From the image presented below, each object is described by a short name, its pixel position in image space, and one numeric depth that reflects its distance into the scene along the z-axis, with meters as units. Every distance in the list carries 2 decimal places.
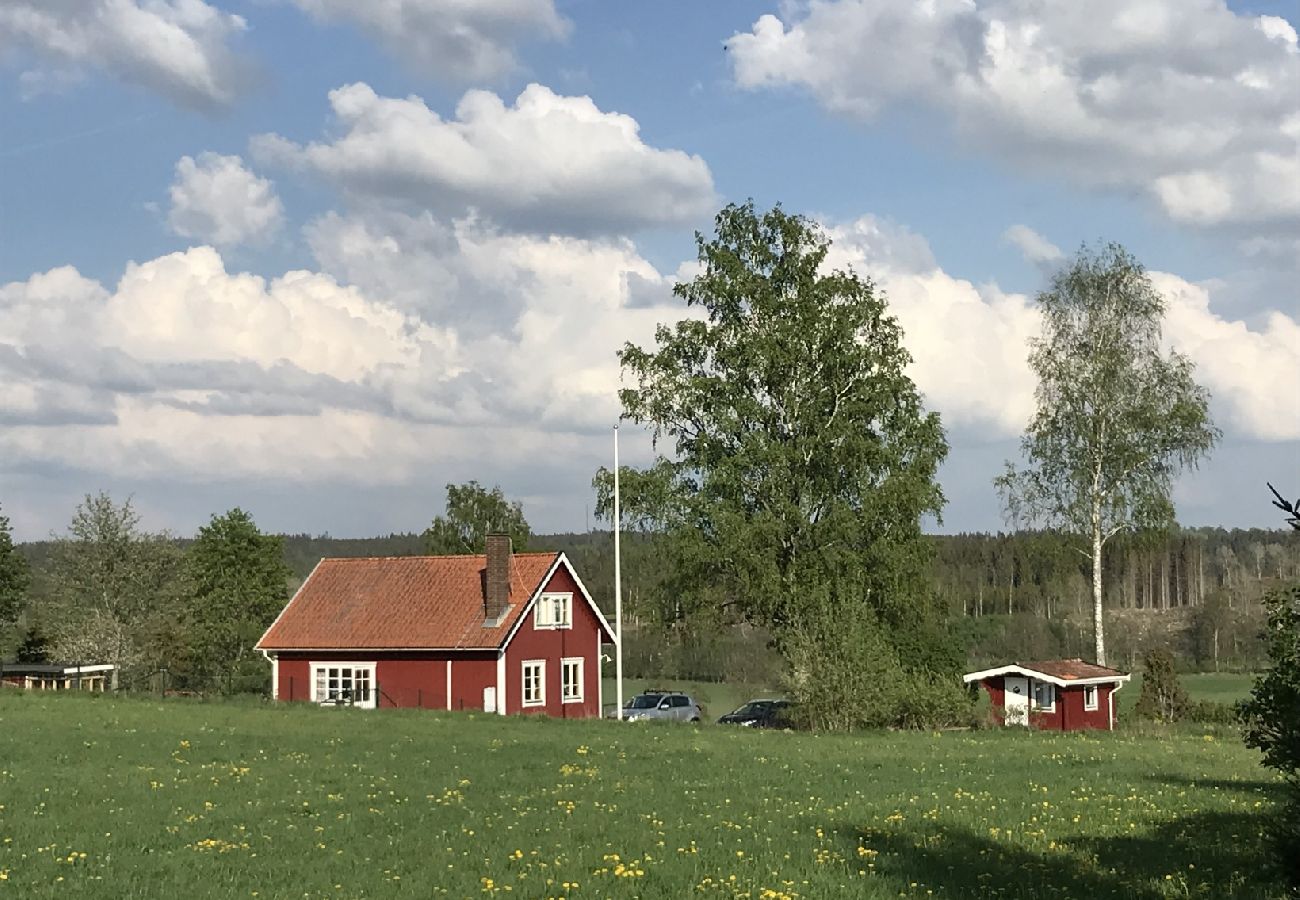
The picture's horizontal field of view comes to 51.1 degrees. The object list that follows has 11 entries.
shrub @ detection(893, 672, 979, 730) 43.47
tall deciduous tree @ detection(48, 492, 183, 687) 77.12
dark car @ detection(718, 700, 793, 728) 52.97
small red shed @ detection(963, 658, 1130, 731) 58.78
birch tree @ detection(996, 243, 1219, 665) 52.34
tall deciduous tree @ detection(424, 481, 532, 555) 92.38
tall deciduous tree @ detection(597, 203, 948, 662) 46.91
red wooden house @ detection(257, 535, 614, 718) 53.25
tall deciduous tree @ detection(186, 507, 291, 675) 85.38
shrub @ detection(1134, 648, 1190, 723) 55.91
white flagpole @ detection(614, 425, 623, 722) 50.19
